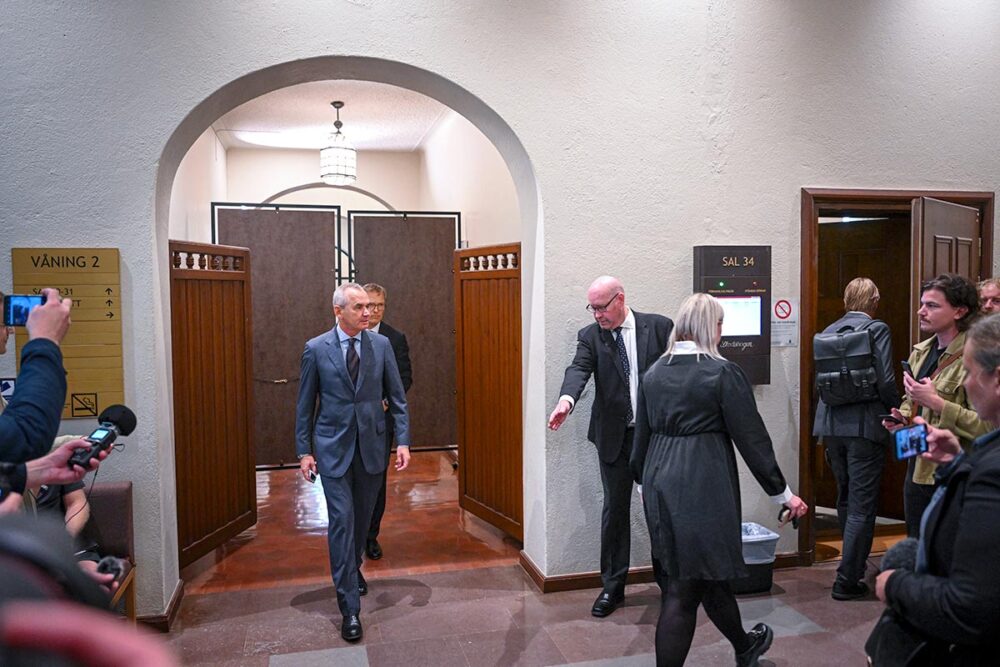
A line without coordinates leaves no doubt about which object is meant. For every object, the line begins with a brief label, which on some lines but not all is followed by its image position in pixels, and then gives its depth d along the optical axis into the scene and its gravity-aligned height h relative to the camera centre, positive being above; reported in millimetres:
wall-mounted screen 4492 -78
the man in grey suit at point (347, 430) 3893 -588
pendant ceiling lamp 8711 +1473
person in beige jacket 3246 -311
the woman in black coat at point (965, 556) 1649 -515
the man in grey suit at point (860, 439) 4129 -684
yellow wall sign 3801 -30
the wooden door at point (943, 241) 4352 +315
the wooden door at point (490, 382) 5090 -501
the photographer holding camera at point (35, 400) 1879 -209
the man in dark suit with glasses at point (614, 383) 4012 -382
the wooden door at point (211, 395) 4586 -520
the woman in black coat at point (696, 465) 2939 -571
